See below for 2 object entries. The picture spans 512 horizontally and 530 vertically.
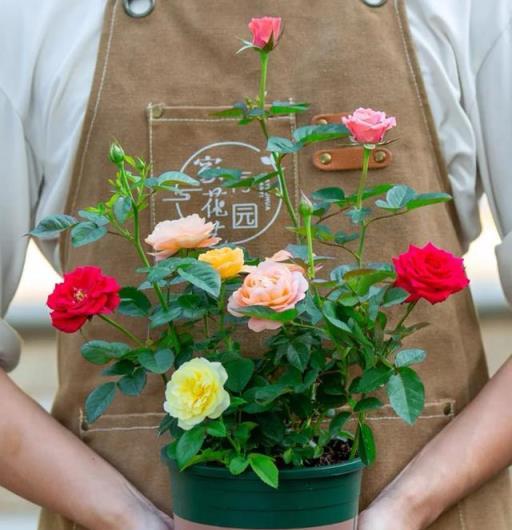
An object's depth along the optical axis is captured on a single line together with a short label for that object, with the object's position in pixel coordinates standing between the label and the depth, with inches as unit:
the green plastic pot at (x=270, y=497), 77.2
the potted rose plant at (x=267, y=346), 76.2
